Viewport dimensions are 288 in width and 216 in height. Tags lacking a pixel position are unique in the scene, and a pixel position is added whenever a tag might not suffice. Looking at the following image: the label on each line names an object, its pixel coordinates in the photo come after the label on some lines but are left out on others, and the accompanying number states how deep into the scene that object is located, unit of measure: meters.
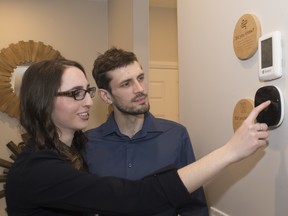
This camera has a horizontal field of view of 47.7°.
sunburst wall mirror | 2.99
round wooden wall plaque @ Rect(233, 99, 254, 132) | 1.00
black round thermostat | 0.87
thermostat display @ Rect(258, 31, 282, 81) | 0.86
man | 1.37
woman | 0.83
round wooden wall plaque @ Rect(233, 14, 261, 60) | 0.96
